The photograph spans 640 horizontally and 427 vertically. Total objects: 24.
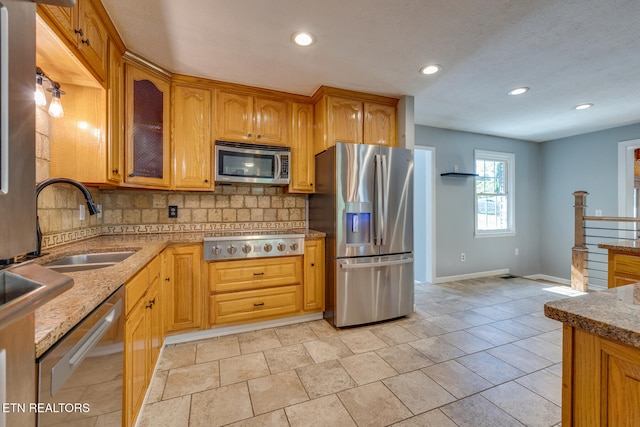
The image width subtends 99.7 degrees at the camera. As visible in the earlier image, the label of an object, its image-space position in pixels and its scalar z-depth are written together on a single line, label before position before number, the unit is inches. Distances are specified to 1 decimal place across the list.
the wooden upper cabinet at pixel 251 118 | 105.1
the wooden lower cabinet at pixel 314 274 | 107.7
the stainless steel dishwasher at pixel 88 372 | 25.8
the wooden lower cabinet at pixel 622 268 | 70.7
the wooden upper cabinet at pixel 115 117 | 73.5
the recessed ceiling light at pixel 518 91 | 110.8
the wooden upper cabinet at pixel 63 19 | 44.9
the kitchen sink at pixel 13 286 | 22.6
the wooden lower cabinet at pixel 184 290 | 89.9
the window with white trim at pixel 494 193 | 181.9
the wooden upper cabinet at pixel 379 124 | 116.4
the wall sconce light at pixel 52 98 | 58.5
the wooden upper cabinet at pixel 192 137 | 99.7
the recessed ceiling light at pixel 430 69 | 92.9
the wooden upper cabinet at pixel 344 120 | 110.2
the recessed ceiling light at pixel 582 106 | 127.6
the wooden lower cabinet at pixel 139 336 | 49.6
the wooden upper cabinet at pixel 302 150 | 116.0
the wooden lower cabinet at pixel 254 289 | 95.7
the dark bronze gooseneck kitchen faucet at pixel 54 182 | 54.4
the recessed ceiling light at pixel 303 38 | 75.1
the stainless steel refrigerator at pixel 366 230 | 102.5
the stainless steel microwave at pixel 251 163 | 103.0
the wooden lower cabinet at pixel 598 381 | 25.4
